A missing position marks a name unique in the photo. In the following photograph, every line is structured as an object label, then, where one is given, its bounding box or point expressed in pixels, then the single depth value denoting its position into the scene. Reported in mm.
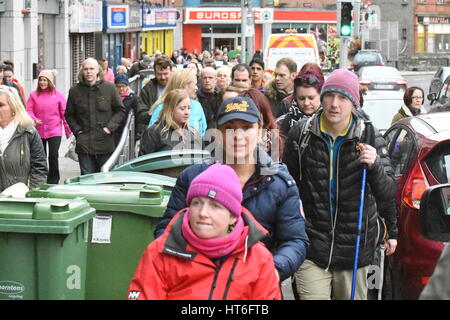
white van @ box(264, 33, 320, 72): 22859
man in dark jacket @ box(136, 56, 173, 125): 12031
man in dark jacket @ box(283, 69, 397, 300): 6000
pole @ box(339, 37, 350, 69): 19206
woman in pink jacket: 14195
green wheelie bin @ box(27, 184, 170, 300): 6082
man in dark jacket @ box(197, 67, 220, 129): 11859
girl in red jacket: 4199
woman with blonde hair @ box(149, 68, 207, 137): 9625
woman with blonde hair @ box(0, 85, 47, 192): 8586
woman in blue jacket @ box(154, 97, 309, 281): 5016
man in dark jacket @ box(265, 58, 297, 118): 10555
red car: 6648
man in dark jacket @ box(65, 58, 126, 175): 12320
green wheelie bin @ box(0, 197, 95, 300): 5453
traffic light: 19906
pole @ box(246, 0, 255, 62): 37562
